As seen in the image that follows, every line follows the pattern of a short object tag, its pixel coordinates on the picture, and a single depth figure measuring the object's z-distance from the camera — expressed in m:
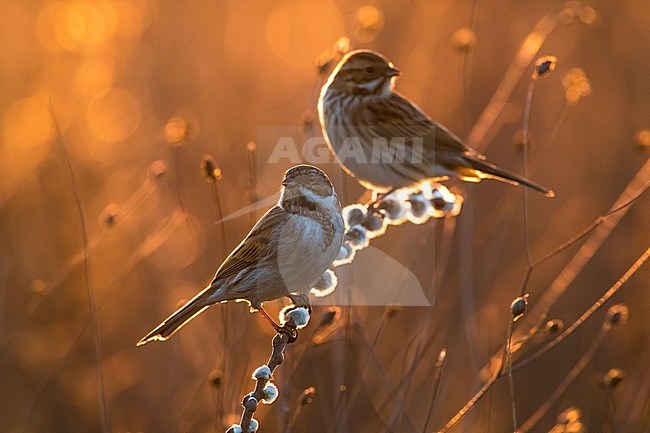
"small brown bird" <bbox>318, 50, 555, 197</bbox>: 9.30
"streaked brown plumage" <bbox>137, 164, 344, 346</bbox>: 5.88
